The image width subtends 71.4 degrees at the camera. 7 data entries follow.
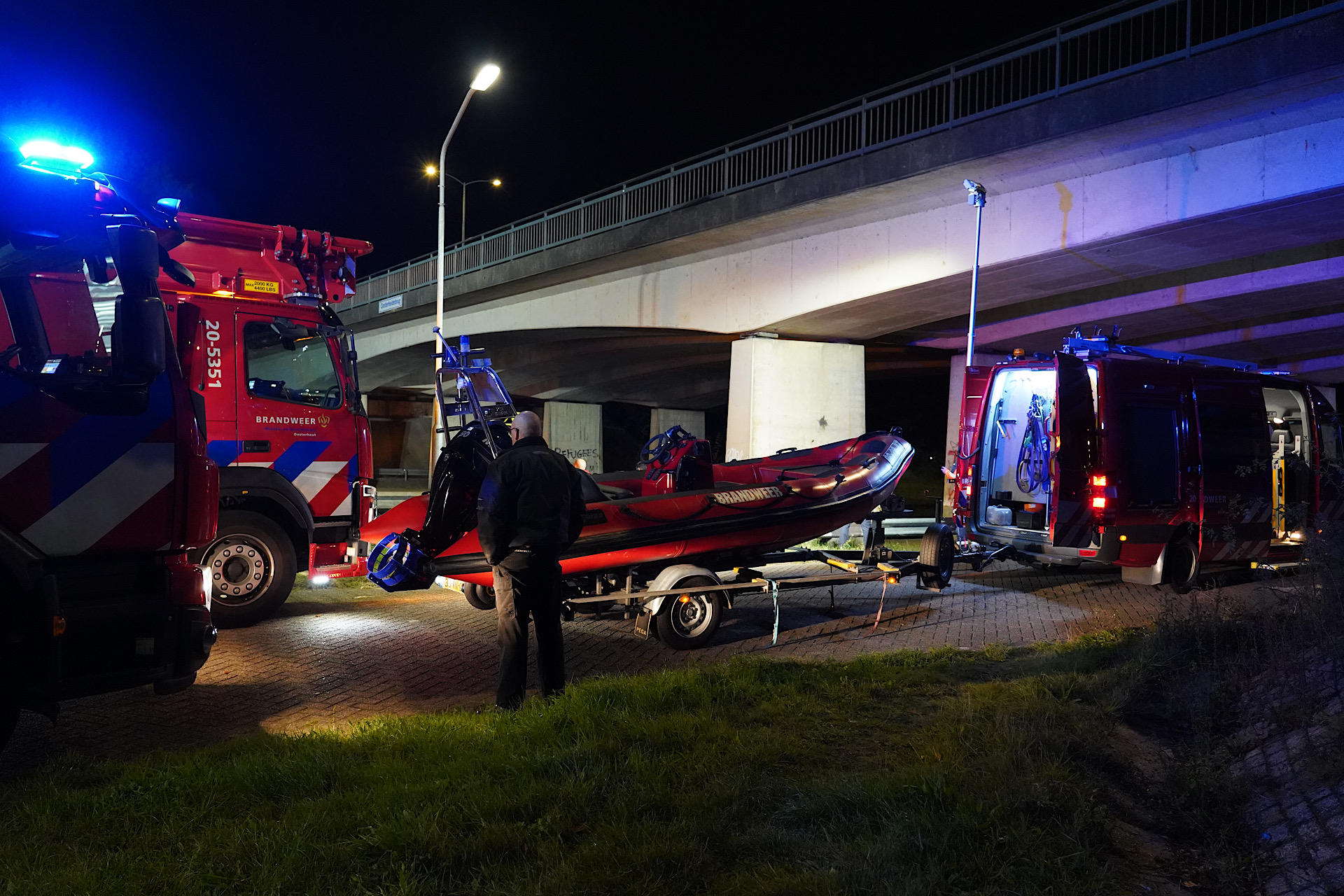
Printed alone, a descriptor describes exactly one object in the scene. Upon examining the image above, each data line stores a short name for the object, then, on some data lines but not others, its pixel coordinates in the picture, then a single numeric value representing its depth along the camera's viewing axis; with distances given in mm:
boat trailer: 7164
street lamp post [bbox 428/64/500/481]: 14102
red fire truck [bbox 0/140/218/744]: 3986
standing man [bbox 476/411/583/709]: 5391
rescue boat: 6828
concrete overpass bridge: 11055
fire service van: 9141
